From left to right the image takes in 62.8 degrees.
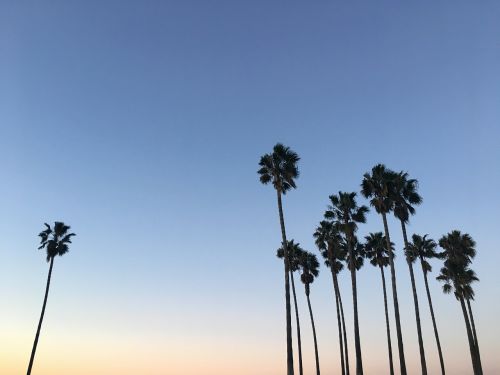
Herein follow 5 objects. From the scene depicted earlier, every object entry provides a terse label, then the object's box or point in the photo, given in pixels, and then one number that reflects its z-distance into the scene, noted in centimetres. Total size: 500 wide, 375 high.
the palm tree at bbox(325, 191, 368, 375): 4844
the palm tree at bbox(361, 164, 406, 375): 4391
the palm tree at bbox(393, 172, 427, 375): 4416
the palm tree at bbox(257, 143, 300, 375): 4300
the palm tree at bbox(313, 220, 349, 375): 5416
